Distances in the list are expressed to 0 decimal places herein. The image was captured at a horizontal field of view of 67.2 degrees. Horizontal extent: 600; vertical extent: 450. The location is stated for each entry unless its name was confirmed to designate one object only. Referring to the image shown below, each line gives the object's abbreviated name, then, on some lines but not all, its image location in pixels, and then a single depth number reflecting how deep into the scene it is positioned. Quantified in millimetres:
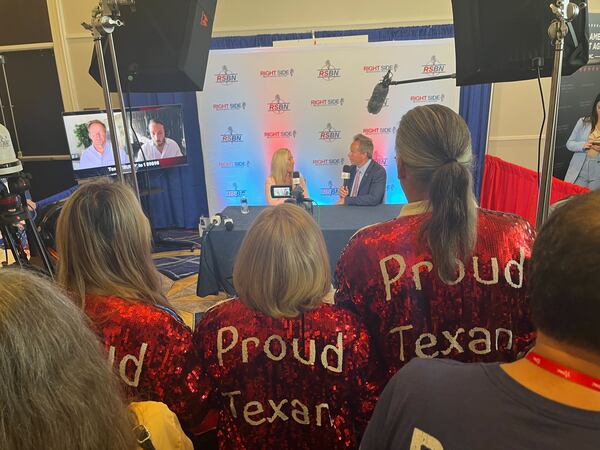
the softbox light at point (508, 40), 1453
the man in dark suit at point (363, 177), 3871
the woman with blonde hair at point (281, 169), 4344
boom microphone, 3751
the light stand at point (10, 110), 5102
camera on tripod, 1837
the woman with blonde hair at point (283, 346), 1107
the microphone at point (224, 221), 3260
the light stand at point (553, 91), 1285
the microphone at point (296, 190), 3428
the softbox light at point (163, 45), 1593
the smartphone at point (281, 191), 3707
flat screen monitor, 4469
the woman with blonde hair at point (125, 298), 1082
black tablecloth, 3162
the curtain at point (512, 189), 2875
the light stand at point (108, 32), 1469
